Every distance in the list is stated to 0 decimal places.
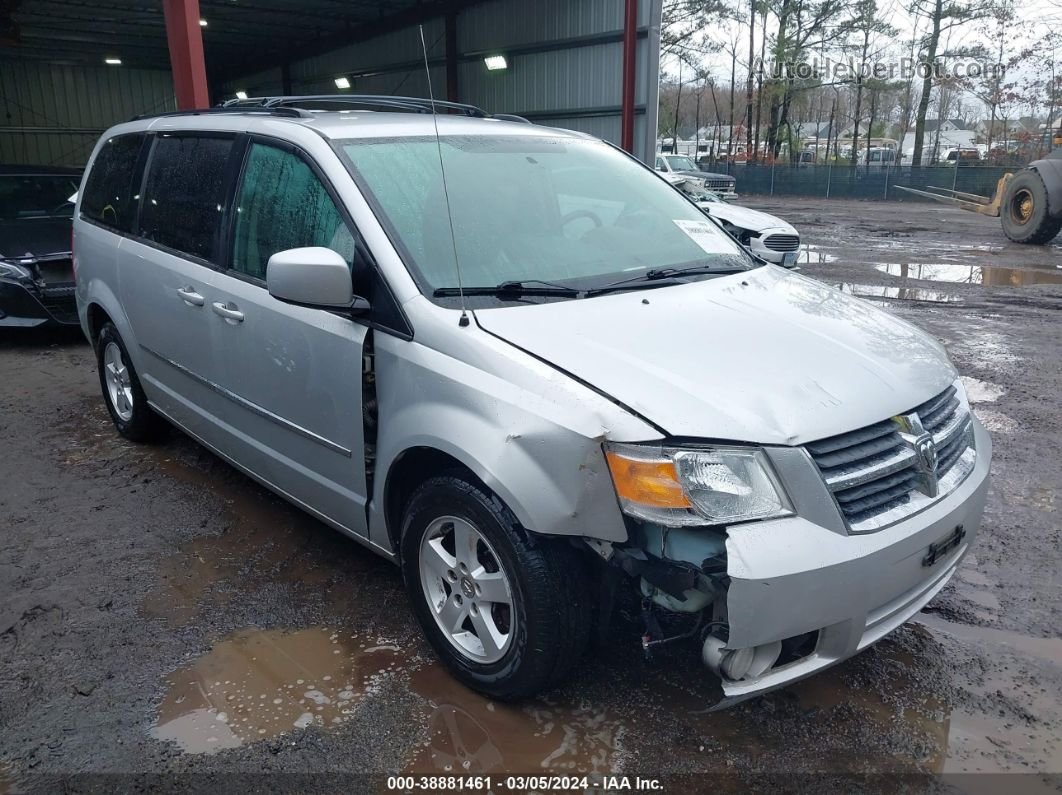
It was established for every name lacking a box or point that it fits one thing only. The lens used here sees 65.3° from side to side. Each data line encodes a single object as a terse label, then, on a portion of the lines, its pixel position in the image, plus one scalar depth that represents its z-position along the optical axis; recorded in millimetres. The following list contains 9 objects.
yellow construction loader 14578
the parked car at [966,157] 29673
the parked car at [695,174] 24223
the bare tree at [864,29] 33250
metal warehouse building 12625
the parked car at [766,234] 10414
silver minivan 2143
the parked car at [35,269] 7016
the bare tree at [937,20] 32750
